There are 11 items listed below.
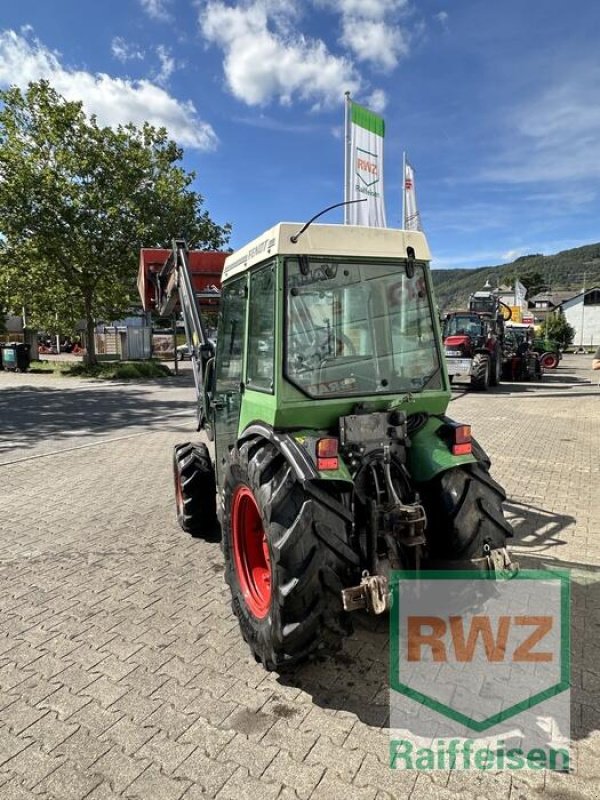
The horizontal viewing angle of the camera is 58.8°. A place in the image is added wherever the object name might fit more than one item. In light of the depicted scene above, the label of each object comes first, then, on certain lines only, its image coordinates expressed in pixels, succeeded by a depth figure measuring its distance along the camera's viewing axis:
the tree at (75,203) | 20.14
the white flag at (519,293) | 45.60
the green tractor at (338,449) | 2.71
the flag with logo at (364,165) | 11.77
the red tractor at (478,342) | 17.23
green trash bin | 25.17
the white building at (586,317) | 59.06
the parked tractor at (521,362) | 21.45
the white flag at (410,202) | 14.64
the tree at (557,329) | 49.22
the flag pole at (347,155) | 11.61
